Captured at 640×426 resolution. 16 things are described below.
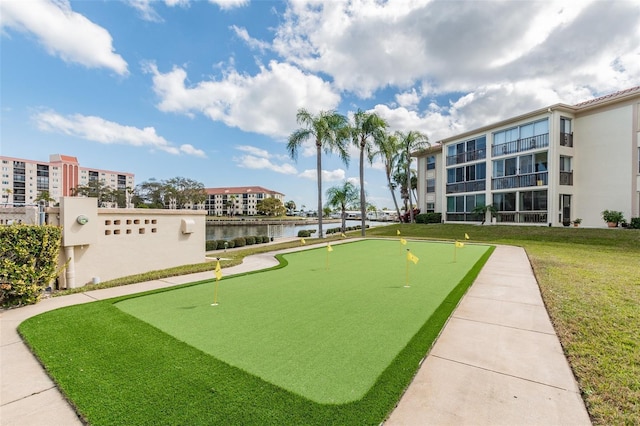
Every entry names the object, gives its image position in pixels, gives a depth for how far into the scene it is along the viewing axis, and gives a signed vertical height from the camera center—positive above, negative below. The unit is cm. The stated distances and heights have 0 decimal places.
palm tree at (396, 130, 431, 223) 2923 +722
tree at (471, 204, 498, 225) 2369 +28
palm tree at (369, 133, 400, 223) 2106 +513
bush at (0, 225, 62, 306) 499 -98
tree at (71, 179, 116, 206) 6195 +416
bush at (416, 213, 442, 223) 2917 -52
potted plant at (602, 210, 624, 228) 1702 -21
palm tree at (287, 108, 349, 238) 1936 +541
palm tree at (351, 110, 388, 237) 2020 +584
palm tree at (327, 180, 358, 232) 3572 +216
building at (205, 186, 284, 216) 11519 +449
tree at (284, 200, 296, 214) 12088 +238
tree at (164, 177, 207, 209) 7219 +503
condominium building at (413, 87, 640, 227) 1769 +364
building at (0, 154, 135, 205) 7644 +945
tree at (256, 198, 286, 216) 9244 +148
